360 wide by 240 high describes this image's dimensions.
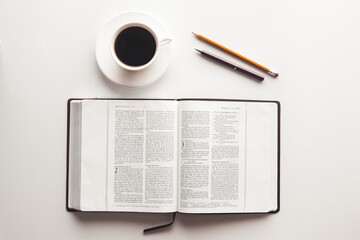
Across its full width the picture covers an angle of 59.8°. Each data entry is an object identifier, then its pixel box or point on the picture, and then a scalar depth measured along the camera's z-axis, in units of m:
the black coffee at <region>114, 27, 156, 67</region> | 0.58
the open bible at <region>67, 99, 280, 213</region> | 0.63
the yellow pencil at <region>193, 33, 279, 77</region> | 0.65
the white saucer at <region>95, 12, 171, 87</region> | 0.61
